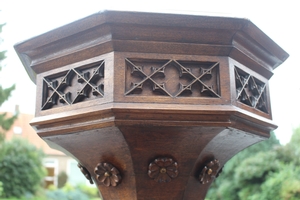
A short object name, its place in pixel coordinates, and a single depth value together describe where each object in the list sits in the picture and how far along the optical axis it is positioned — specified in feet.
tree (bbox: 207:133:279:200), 24.22
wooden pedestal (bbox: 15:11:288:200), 3.61
